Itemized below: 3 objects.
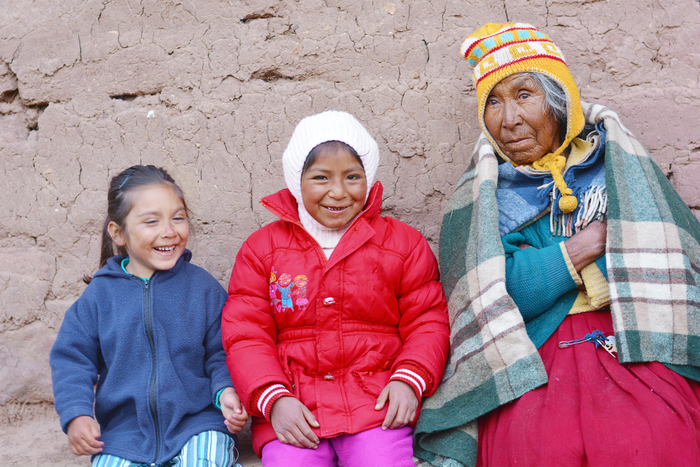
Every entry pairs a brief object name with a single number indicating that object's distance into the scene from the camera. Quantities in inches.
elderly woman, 74.3
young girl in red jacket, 83.1
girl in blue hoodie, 86.0
